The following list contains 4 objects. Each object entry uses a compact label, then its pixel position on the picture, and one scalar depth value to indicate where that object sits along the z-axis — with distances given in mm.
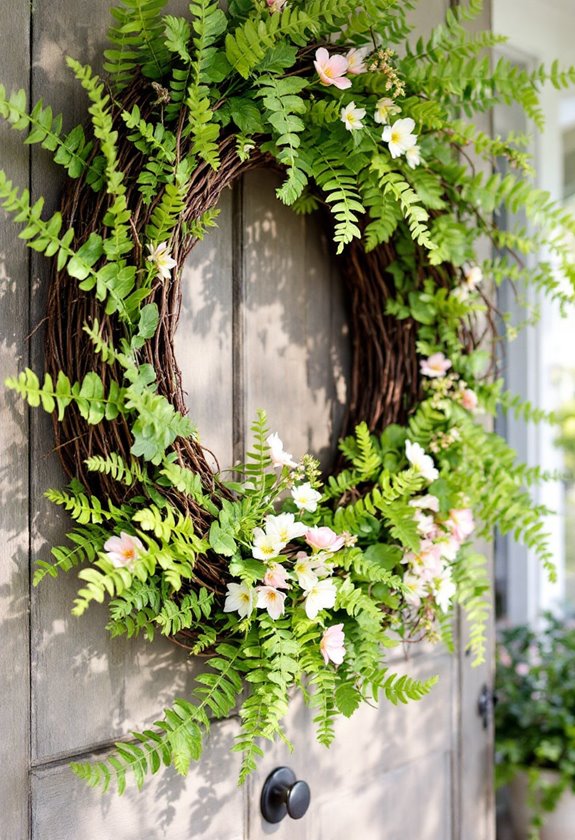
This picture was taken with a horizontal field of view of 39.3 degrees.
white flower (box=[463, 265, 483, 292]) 1373
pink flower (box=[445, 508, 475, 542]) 1309
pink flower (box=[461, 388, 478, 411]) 1367
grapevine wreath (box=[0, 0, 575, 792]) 969
